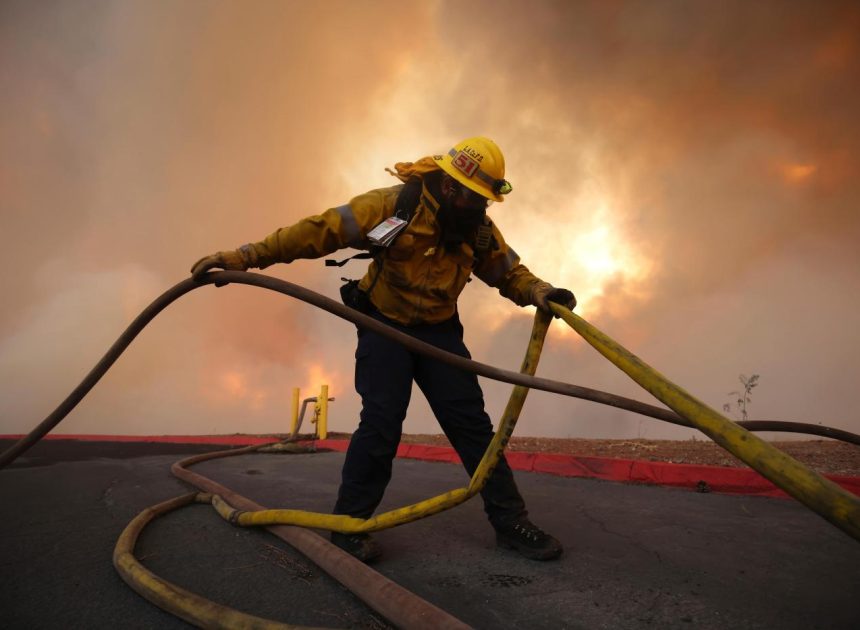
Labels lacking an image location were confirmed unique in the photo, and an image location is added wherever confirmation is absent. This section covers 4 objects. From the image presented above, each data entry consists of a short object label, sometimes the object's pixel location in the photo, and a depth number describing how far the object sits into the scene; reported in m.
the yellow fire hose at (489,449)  0.99
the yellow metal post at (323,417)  7.86
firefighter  2.27
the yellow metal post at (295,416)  7.67
